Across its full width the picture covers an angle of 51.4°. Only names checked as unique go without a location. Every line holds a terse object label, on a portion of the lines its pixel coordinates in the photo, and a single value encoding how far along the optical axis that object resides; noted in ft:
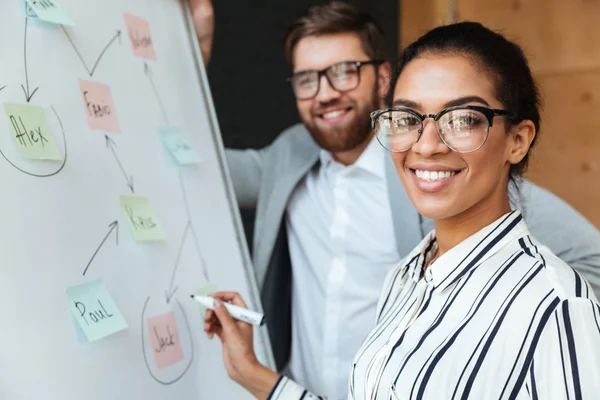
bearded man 4.87
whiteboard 2.72
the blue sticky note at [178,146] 3.78
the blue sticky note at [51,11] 2.97
